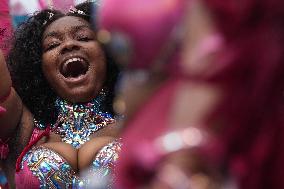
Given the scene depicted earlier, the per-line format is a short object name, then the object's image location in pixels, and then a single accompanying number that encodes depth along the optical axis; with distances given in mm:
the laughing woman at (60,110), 1833
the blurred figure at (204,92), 905
